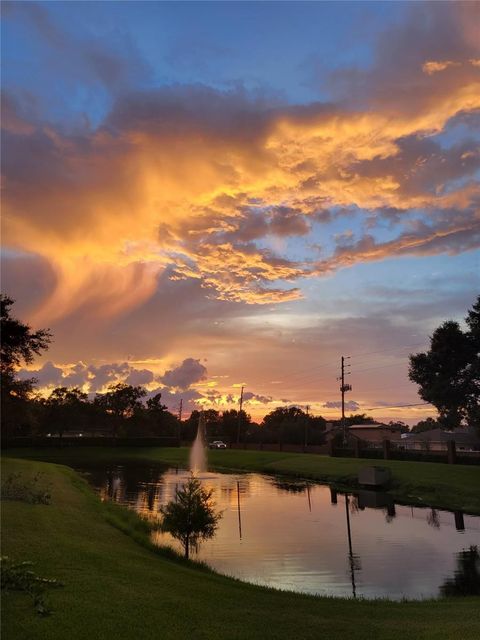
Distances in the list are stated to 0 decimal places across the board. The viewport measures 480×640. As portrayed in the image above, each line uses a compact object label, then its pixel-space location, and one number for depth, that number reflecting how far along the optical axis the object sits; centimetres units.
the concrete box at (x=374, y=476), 4144
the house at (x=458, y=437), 10850
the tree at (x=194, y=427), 13725
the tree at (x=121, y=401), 12531
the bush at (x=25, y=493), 2252
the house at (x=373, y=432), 14234
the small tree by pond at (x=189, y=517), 1841
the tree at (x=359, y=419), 18812
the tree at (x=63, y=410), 11681
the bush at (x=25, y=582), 960
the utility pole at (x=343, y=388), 7774
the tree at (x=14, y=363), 2342
